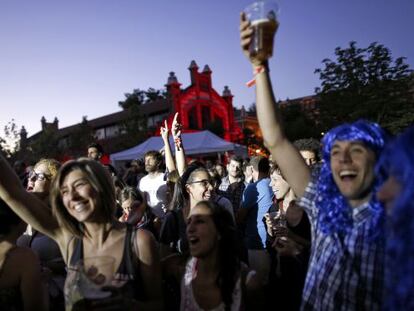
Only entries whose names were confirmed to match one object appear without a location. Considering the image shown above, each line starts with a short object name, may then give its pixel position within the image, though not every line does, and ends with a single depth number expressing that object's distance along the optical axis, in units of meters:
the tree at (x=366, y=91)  19.80
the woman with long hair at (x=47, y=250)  2.45
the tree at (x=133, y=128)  28.69
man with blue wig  1.45
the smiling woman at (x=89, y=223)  1.79
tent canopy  14.44
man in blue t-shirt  3.81
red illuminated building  29.89
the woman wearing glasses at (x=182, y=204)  2.94
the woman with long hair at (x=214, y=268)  1.84
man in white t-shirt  4.84
